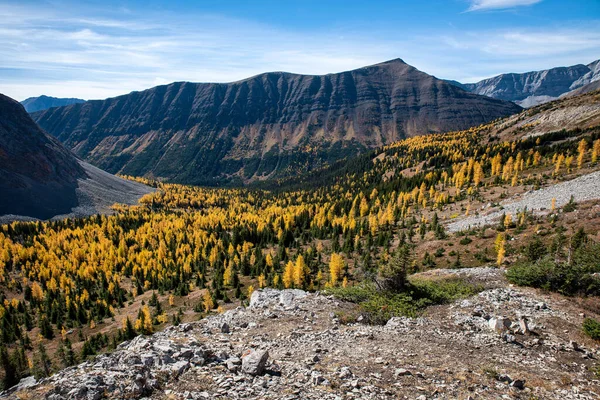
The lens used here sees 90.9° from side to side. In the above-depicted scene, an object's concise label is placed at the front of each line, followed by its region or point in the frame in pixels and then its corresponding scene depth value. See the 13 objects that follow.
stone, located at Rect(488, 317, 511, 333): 22.27
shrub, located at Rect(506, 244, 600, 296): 29.19
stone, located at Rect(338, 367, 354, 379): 16.09
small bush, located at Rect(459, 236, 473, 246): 71.81
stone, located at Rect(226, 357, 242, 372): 16.30
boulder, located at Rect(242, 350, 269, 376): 15.88
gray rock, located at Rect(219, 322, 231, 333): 23.09
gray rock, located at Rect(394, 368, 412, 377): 16.58
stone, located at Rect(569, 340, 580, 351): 20.67
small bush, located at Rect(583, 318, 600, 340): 21.53
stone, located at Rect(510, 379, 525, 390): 15.98
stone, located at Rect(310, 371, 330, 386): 15.24
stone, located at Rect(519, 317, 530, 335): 22.00
